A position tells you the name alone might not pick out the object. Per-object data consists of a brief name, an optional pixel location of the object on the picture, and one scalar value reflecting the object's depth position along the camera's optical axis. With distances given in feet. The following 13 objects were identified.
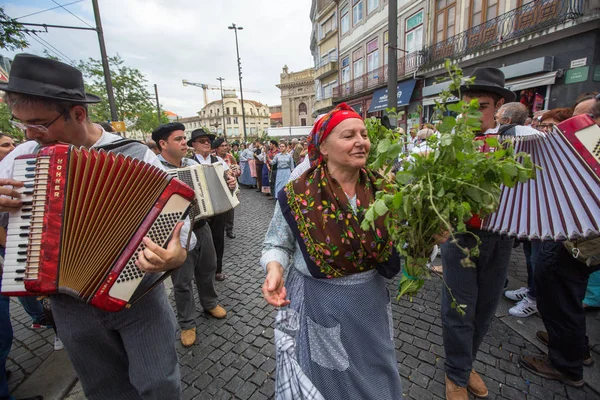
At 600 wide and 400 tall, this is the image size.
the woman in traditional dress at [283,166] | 29.58
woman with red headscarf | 5.11
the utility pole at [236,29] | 82.28
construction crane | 196.58
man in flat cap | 9.93
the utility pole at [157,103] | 89.04
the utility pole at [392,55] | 20.45
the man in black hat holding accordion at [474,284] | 6.75
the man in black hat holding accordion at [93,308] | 4.81
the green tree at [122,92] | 50.24
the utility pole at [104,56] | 27.29
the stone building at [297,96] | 172.55
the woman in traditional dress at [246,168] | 47.39
